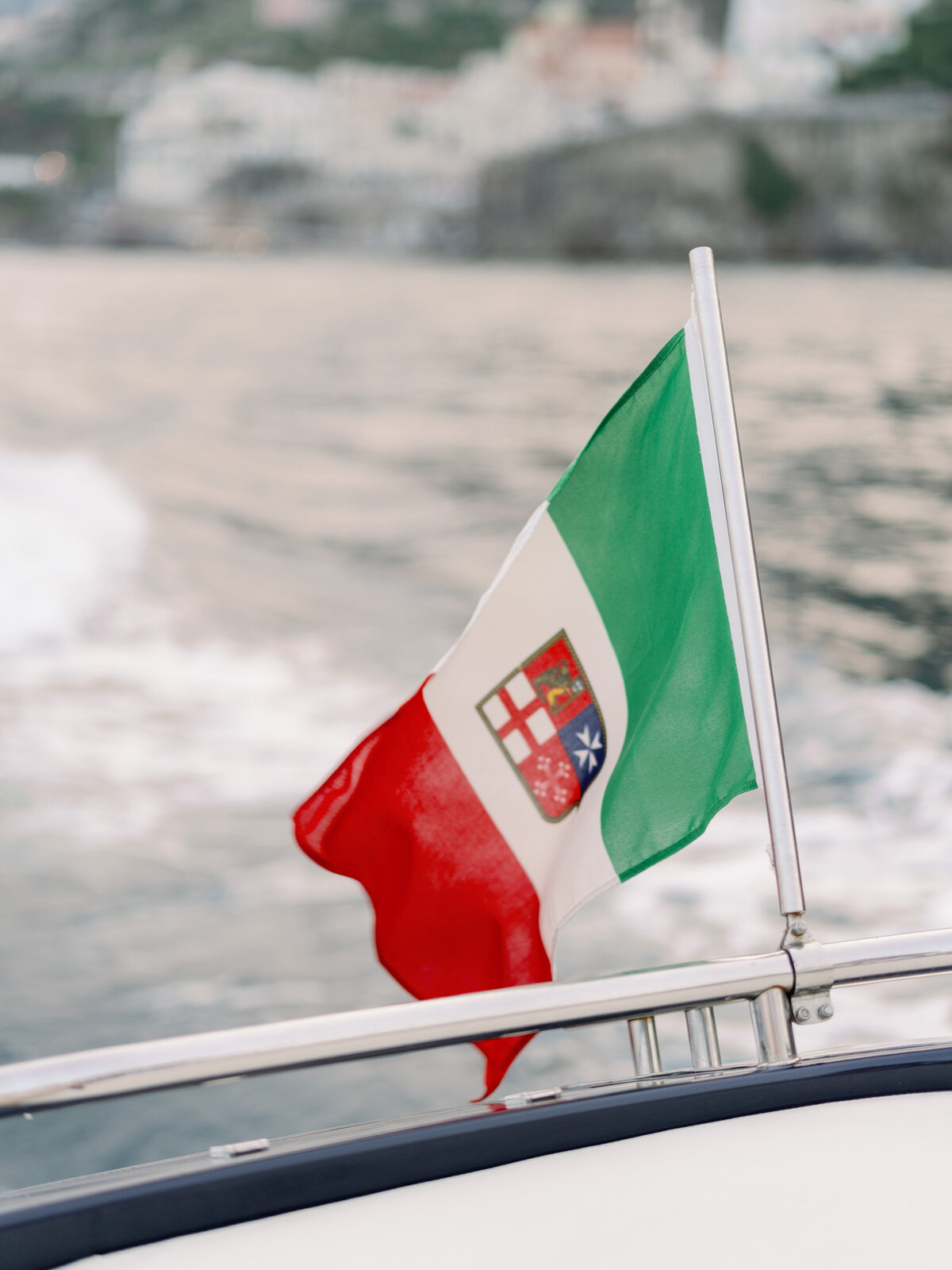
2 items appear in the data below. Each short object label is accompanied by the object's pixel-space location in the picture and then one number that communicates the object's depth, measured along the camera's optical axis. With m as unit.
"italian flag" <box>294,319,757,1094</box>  3.01
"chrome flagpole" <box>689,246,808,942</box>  2.89
